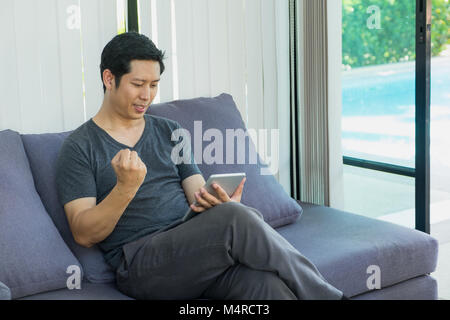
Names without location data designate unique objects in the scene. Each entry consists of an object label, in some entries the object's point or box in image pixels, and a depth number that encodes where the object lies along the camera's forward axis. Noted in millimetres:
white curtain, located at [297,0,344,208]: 2963
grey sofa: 1829
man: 1663
